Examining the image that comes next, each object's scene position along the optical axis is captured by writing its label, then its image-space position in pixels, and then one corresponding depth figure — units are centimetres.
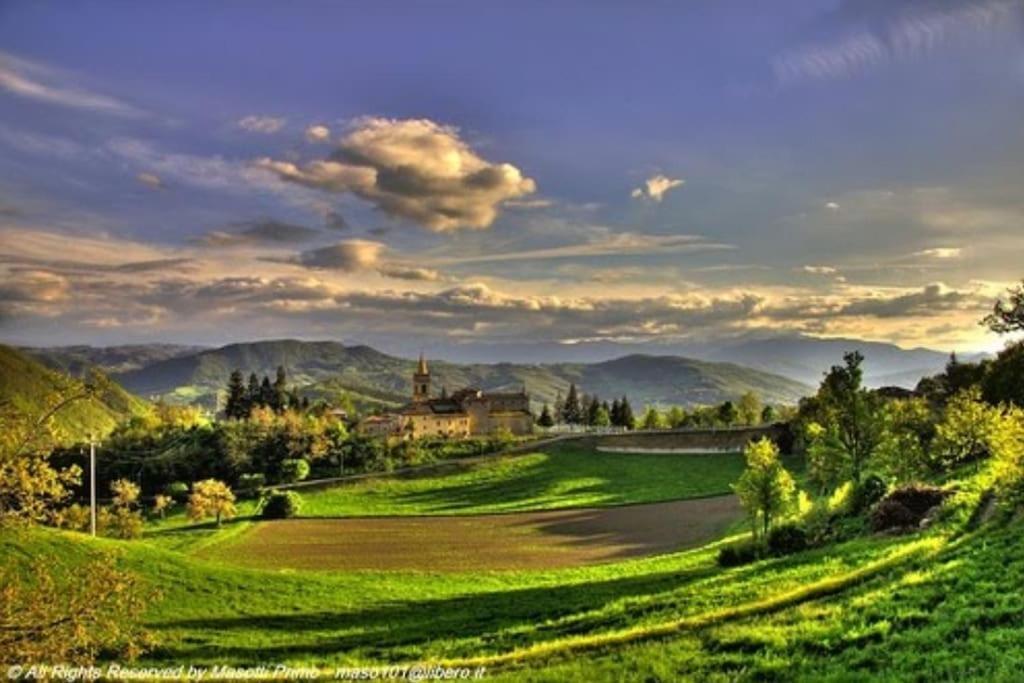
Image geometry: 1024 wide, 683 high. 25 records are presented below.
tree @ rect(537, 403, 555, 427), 17340
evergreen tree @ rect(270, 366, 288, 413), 16050
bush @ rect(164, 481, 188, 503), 9638
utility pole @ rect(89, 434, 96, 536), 5561
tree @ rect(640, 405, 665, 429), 15925
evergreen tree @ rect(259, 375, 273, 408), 16062
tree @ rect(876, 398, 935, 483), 5478
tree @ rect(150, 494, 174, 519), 8688
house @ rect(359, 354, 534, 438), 15825
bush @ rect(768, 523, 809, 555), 3681
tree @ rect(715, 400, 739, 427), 14551
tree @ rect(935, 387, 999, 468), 5166
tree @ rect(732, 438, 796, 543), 4262
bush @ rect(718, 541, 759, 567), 3738
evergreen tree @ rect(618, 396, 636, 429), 16238
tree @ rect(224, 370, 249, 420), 15788
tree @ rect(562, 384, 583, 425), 18238
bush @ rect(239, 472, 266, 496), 9812
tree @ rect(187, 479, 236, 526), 7930
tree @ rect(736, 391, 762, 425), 15079
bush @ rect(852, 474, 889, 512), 4259
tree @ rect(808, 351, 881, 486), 5809
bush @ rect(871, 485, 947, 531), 3372
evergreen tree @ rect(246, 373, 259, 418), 15830
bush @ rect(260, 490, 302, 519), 8350
